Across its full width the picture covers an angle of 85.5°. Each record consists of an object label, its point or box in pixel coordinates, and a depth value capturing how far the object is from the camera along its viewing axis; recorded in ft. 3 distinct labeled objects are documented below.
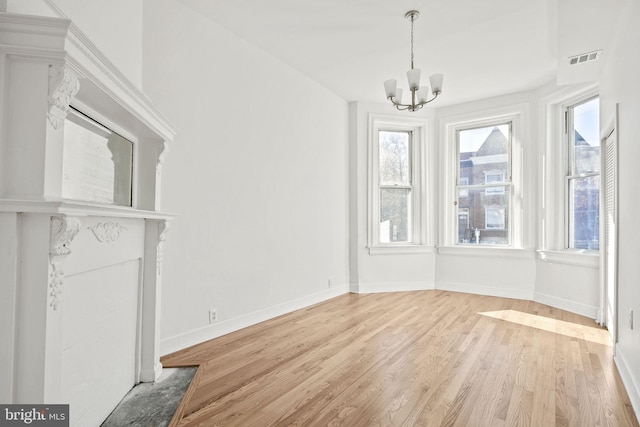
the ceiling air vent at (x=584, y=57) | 9.55
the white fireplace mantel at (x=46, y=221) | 3.85
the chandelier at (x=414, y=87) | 9.80
